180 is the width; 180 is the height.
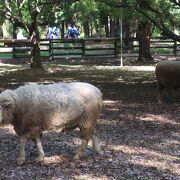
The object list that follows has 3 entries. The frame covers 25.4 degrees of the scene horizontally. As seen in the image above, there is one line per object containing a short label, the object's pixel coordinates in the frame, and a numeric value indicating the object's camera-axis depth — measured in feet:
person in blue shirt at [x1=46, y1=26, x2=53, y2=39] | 101.43
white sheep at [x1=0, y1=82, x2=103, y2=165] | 17.98
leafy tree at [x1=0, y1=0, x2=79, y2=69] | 59.15
